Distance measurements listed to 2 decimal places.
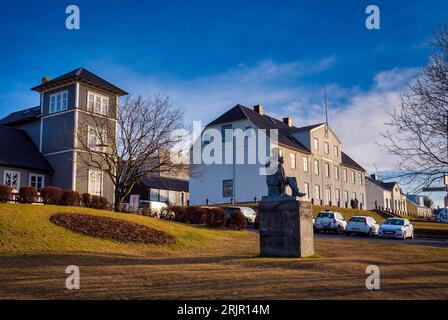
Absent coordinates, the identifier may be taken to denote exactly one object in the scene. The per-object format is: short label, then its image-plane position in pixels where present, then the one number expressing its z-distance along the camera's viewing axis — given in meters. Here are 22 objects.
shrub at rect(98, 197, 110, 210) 27.75
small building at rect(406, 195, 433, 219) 109.50
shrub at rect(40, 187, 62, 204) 24.39
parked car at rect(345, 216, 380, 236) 29.39
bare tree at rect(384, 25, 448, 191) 15.77
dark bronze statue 16.31
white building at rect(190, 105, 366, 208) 46.12
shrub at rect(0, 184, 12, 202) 21.66
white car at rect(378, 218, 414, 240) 28.06
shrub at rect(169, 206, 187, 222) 29.11
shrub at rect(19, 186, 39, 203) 22.91
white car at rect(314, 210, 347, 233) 30.16
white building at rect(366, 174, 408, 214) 80.62
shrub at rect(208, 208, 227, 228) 27.80
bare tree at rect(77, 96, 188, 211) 28.97
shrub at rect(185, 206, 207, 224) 28.19
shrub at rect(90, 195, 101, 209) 27.29
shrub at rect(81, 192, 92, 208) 27.30
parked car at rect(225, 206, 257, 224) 31.09
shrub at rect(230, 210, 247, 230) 27.70
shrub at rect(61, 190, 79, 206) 24.84
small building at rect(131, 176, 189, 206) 55.50
